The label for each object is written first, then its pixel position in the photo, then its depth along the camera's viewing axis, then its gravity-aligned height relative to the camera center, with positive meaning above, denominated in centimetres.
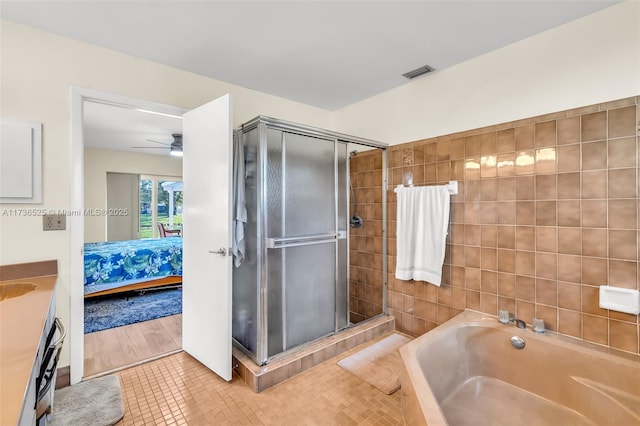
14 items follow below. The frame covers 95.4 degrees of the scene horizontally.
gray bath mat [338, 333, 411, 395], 207 -120
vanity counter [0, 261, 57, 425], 71 -45
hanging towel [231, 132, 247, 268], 220 +5
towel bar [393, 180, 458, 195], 245 +21
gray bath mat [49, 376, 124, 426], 171 -121
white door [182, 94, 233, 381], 210 -17
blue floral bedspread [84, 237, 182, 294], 374 -69
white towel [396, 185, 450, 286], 249 -18
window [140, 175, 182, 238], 637 +21
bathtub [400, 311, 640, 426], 153 -100
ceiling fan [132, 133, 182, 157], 421 +96
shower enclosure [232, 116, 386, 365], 215 -23
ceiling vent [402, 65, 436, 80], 250 +124
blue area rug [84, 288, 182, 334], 324 -122
